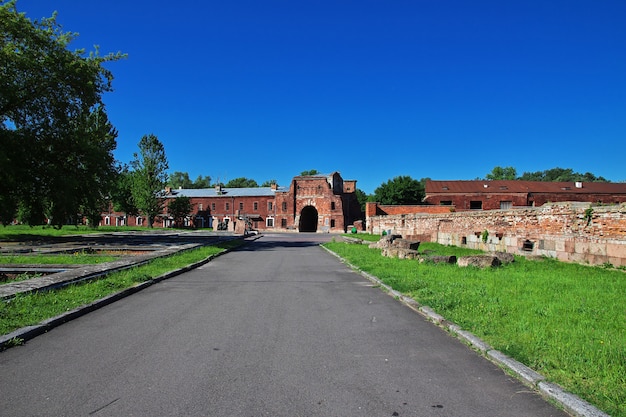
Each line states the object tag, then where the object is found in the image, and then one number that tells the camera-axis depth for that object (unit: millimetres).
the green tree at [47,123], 22953
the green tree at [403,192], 73312
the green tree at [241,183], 133000
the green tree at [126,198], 68250
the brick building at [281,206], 71812
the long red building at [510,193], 56625
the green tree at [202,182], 137812
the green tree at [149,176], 65125
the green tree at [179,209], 73688
